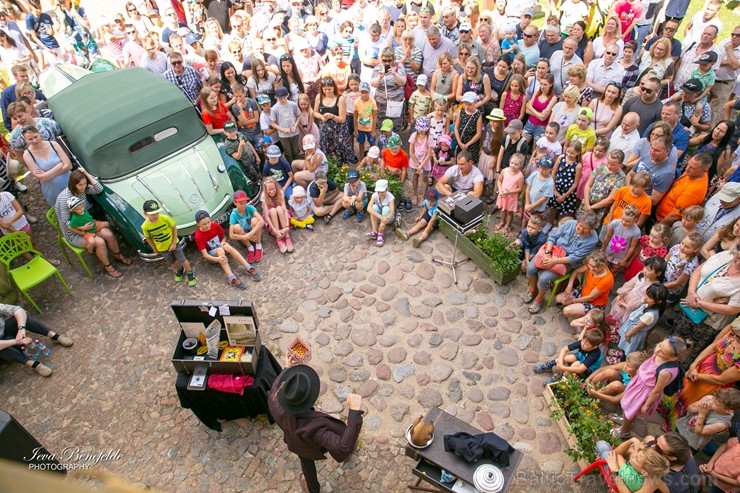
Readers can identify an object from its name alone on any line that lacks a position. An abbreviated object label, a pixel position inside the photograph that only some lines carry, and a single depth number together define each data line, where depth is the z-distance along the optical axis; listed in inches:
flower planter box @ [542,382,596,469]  204.5
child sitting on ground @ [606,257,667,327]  223.5
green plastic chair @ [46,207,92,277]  288.4
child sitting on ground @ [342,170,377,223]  329.7
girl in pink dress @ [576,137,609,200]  276.2
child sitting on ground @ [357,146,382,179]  336.8
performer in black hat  159.0
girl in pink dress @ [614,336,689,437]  190.9
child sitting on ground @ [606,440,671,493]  162.2
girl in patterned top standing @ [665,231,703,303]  224.4
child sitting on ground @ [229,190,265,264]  303.6
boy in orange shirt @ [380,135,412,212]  336.2
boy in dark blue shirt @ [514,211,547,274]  275.9
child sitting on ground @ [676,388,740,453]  183.0
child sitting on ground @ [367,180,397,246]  314.3
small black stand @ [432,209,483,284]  281.3
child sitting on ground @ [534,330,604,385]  217.3
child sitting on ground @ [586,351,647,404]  209.6
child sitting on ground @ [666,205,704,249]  231.8
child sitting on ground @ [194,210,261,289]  290.2
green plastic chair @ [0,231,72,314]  267.6
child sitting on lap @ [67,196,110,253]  277.0
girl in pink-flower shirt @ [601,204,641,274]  248.6
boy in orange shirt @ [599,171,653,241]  248.8
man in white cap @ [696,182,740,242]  229.0
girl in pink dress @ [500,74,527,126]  319.9
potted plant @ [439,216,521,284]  280.1
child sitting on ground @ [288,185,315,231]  323.3
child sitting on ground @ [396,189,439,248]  317.7
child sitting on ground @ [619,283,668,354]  214.1
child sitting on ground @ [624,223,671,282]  236.5
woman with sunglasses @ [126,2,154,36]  438.0
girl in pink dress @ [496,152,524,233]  295.5
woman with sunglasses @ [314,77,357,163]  352.8
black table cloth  207.0
